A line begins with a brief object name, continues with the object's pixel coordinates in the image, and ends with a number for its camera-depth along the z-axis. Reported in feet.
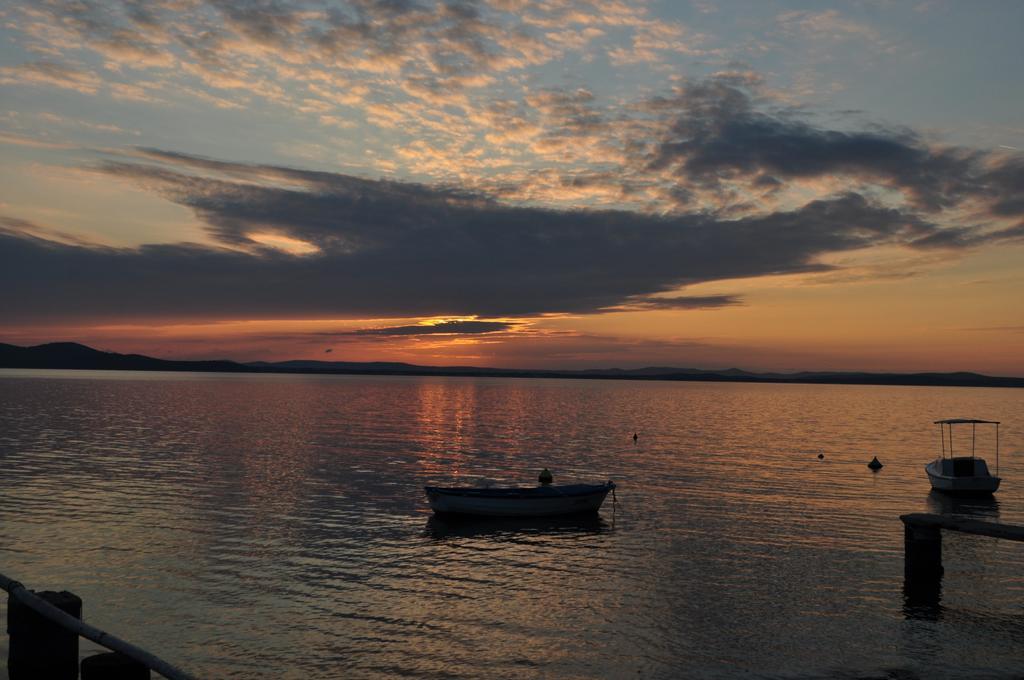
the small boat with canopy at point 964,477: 169.58
